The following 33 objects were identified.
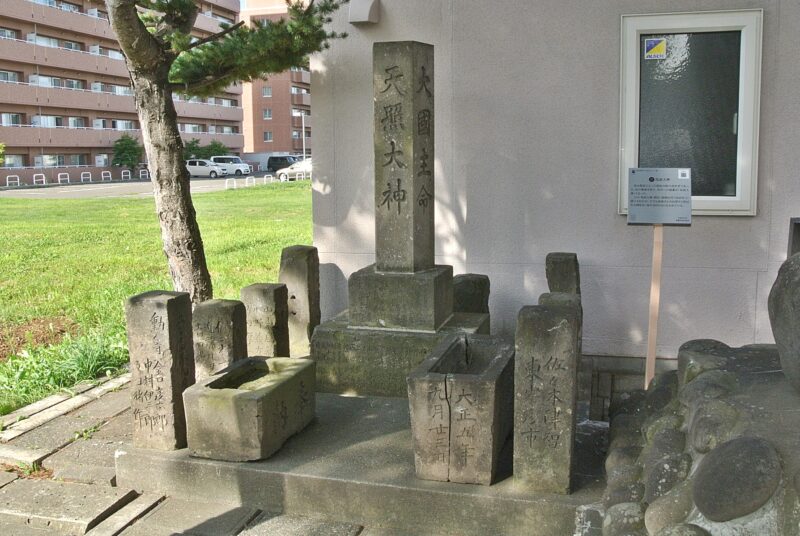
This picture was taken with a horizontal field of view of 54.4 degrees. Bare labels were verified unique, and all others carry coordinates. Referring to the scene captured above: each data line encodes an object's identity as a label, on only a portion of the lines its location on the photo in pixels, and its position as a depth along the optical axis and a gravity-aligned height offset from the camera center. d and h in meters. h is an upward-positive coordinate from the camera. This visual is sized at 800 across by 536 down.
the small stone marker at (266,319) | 5.95 -1.08
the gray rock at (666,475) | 3.03 -1.18
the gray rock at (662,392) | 3.79 -1.08
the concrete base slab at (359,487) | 3.87 -1.64
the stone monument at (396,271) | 5.60 -0.71
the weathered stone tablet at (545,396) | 3.80 -1.10
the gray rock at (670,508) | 2.83 -1.23
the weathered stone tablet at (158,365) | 4.56 -1.10
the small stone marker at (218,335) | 5.15 -1.04
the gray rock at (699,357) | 3.54 -0.86
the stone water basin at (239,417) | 4.32 -1.34
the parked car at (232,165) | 46.59 +0.76
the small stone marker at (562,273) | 5.93 -0.76
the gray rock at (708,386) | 3.25 -0.90
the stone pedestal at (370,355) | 5.59 -1.30
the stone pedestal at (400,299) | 5.64 -0.90
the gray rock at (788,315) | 2.82 -0.53
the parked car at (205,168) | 45.25 +0.57
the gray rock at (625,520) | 3.03 -1.37
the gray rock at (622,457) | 3.60 -1.32
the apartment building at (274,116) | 55.03 +4.44
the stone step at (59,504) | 4.19 -1.80
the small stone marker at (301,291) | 6.61 -0.97
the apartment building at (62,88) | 37.25 +4.73
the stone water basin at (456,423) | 3.98 -1.27
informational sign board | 5.30 -0.16
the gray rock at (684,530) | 2.69 -1.24
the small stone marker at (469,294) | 6.47 -0.98
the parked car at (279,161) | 51.72 +1.05
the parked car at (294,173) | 40.28 +0.20
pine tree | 6.71 +1.05
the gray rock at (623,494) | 3.21 -1.33
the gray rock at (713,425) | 2.96 -0.97
